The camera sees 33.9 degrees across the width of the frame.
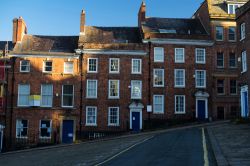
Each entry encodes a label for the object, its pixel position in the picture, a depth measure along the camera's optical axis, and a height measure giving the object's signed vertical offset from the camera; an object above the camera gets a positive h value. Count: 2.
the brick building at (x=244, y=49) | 36.41 +4.93
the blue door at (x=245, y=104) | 36.80 -0.09
